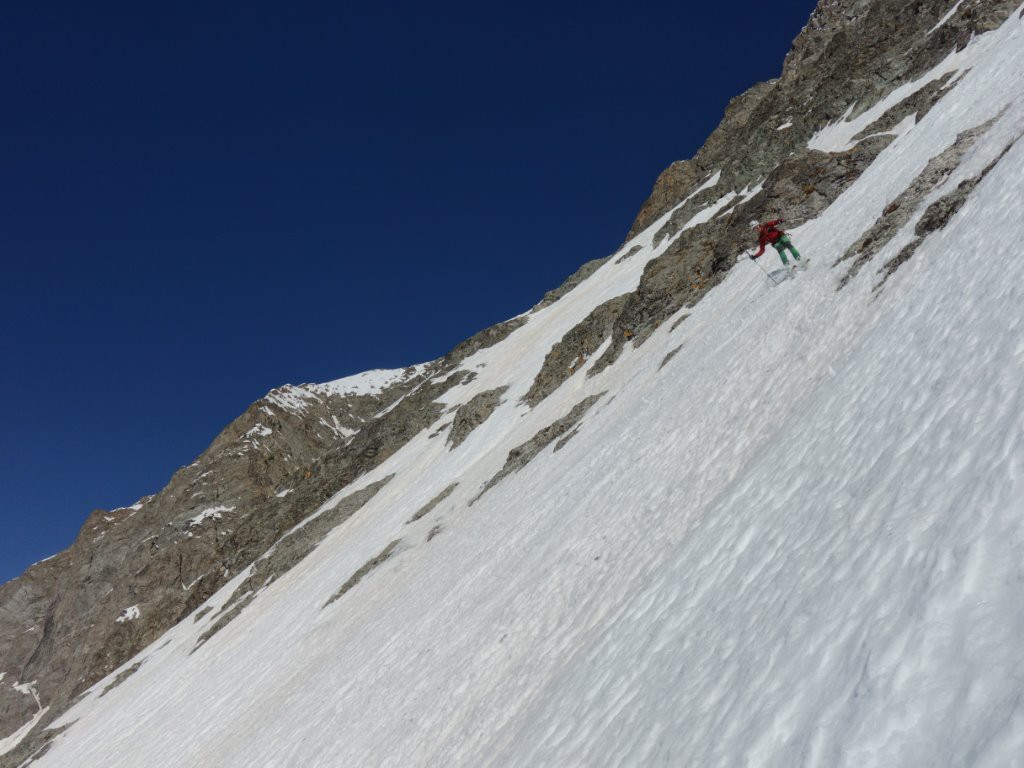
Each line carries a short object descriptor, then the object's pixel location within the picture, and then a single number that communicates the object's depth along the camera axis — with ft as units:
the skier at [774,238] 64.28
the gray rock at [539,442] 90.33
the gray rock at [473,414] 143.23
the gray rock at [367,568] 94.48
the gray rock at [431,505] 105.82
